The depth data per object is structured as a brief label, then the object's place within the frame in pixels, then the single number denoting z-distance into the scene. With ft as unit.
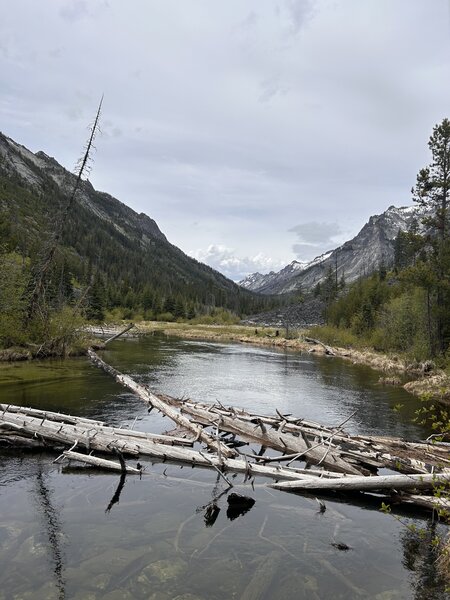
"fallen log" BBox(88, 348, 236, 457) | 46.55
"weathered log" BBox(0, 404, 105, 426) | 51.21
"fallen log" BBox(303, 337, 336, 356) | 203.02
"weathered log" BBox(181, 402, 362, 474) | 44.29
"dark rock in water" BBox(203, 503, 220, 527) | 35.01
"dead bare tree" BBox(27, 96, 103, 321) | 113.91
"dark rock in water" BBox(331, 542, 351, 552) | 32.01
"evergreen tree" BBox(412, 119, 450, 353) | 122.72
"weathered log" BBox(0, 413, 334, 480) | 41.93
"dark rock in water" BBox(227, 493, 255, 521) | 36.73
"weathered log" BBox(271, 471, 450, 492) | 35.40
